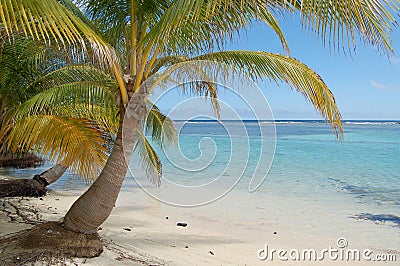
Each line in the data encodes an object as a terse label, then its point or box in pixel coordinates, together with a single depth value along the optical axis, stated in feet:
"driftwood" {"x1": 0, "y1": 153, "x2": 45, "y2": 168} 48.29
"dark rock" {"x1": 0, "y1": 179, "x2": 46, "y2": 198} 26.91
